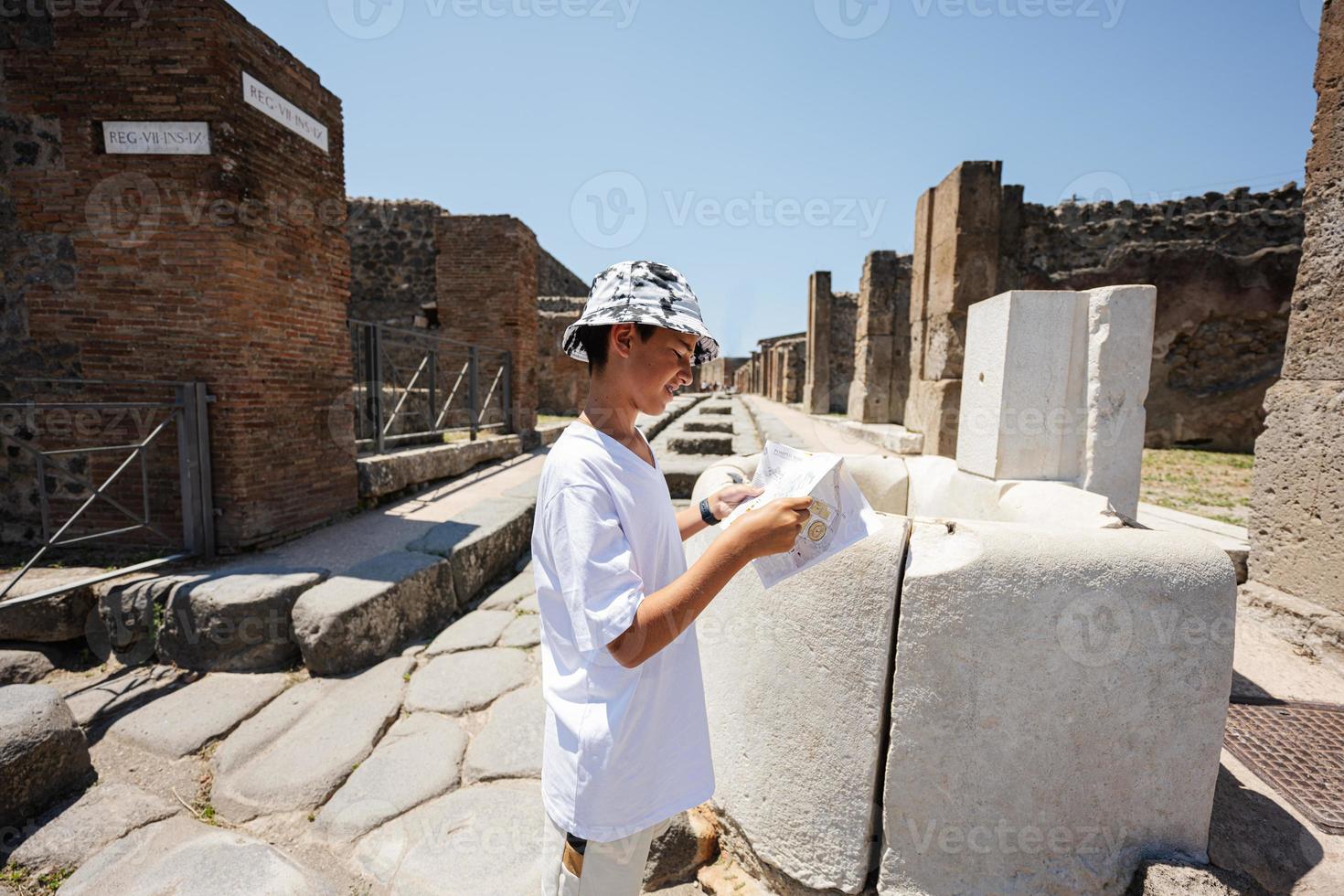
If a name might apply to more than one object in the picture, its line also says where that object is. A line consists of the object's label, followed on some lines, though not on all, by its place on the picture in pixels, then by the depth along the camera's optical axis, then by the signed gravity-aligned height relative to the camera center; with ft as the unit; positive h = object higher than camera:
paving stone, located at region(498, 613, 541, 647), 11.62 -5.00
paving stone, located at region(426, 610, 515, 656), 11.52 -5.05
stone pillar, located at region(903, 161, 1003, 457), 20.81 +4.85
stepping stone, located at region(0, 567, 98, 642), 10.77 -4.50
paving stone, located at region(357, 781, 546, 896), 6.16 -5.20
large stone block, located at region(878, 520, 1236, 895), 4.72 -2.47
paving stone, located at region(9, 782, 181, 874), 6.59 -5.45
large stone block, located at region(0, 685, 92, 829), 6.99 -4.75
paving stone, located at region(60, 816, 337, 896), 5.97 -5.22
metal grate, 6.31 -4.20
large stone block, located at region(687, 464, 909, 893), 5.11 -2.97
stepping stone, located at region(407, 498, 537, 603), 13.64 -3.79
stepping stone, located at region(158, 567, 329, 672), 10.56 -4.51
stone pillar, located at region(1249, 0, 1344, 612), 10.60 +0.06
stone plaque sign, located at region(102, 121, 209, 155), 13.12 +5.44
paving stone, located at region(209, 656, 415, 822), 7.57 -5.29
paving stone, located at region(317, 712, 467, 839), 7.14 -5.23
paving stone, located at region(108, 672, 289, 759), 8.71 -5.36
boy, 3.32 -1.20
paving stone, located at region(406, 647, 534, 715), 9.58 -5.11
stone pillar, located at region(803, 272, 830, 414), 53.93 +4.33
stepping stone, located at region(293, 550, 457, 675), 10.29 -4.27
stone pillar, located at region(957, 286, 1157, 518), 9.16 +0.31
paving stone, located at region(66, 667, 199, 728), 9.39 -5.40
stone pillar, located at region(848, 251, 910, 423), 38.47 +4.59
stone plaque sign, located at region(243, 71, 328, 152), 14.01 +6.99
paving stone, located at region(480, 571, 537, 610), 13.60 -4.98
